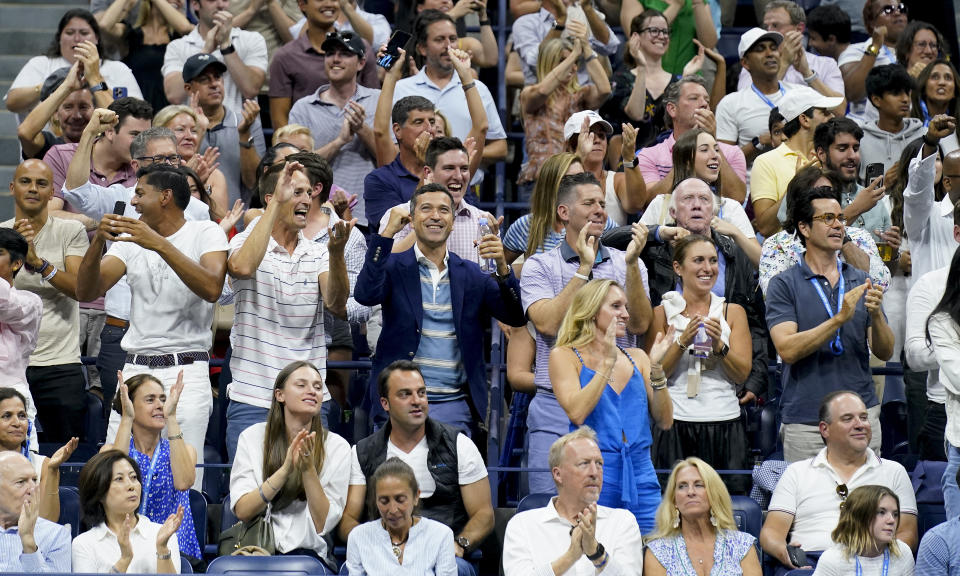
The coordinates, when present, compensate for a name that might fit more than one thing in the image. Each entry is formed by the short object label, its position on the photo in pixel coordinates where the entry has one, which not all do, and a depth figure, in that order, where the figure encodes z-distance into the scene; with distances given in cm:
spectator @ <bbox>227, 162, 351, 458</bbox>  1425
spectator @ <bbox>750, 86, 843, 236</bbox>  1734
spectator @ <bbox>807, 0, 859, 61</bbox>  2216
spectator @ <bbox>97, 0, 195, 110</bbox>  2119
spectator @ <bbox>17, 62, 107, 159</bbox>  1811
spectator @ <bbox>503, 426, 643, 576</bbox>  1237
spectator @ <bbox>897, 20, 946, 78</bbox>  2041
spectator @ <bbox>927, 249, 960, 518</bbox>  1359
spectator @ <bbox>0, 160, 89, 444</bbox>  1556
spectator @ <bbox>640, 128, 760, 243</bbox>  1633
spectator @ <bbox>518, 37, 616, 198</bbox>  1920
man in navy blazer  1437
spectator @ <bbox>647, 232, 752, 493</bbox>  1437
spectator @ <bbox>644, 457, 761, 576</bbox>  1275
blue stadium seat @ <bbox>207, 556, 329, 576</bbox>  1228
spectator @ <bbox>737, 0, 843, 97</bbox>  2044
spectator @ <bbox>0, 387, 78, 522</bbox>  1310
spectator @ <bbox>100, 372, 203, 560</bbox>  1330
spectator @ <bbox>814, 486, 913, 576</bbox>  1246
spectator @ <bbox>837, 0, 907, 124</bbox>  2116
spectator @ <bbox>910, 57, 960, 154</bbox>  1878
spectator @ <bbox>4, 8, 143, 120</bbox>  1981
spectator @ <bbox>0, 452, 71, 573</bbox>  1208
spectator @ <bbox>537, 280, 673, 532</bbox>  1315
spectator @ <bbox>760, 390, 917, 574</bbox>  1345
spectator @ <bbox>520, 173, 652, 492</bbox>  1401
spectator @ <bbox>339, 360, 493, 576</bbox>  1333
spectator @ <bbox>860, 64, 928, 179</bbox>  1858
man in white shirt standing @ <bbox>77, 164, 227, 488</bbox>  1422
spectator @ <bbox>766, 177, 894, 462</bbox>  1434
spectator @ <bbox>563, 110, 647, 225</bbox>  1700
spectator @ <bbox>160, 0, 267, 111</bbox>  1972
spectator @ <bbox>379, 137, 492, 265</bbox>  1571
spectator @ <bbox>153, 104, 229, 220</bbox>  1725
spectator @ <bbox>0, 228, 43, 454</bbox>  1410
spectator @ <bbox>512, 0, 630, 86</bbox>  2016
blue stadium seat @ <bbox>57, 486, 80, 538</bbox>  1383
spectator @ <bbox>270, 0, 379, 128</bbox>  2006
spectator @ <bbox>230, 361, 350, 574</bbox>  1295
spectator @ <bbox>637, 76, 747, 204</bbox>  1750
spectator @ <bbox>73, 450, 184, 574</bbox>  1246
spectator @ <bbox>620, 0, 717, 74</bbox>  2173
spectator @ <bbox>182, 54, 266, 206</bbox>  1852
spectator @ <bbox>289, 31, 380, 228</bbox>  1847
